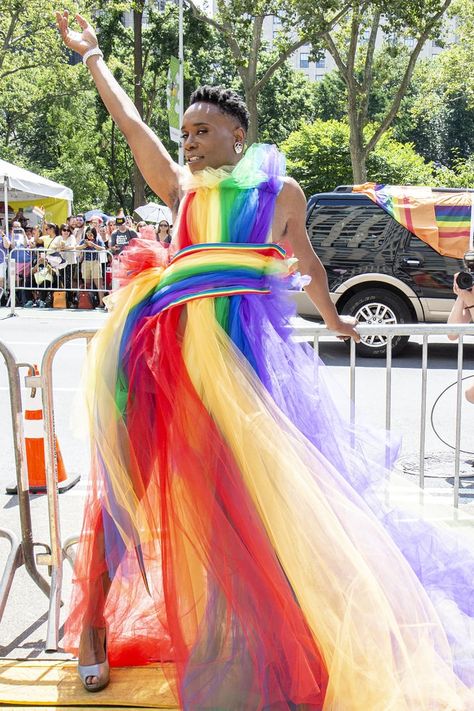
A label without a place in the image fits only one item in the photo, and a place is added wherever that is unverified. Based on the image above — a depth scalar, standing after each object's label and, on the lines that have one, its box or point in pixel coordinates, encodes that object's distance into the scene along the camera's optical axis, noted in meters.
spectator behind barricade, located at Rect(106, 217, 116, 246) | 17.08
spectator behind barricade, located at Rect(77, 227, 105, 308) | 15.65
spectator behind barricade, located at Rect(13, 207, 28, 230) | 19.98
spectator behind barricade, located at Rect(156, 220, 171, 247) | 15.18
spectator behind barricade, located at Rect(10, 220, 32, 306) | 16.05
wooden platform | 2.54
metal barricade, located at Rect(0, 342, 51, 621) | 3.23
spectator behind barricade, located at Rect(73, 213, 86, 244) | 16.72
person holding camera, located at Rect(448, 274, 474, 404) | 5.12
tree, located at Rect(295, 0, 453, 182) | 19.05
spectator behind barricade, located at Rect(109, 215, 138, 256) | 15.92
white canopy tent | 17.55
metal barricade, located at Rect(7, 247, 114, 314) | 15.70
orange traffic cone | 4.79
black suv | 10.26
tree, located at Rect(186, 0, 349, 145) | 19.05
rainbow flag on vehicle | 10.03
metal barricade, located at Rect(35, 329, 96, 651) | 3.19
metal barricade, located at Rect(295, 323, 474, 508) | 3.51
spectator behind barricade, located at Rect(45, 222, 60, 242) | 16.77
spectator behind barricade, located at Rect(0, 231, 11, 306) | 16.05
